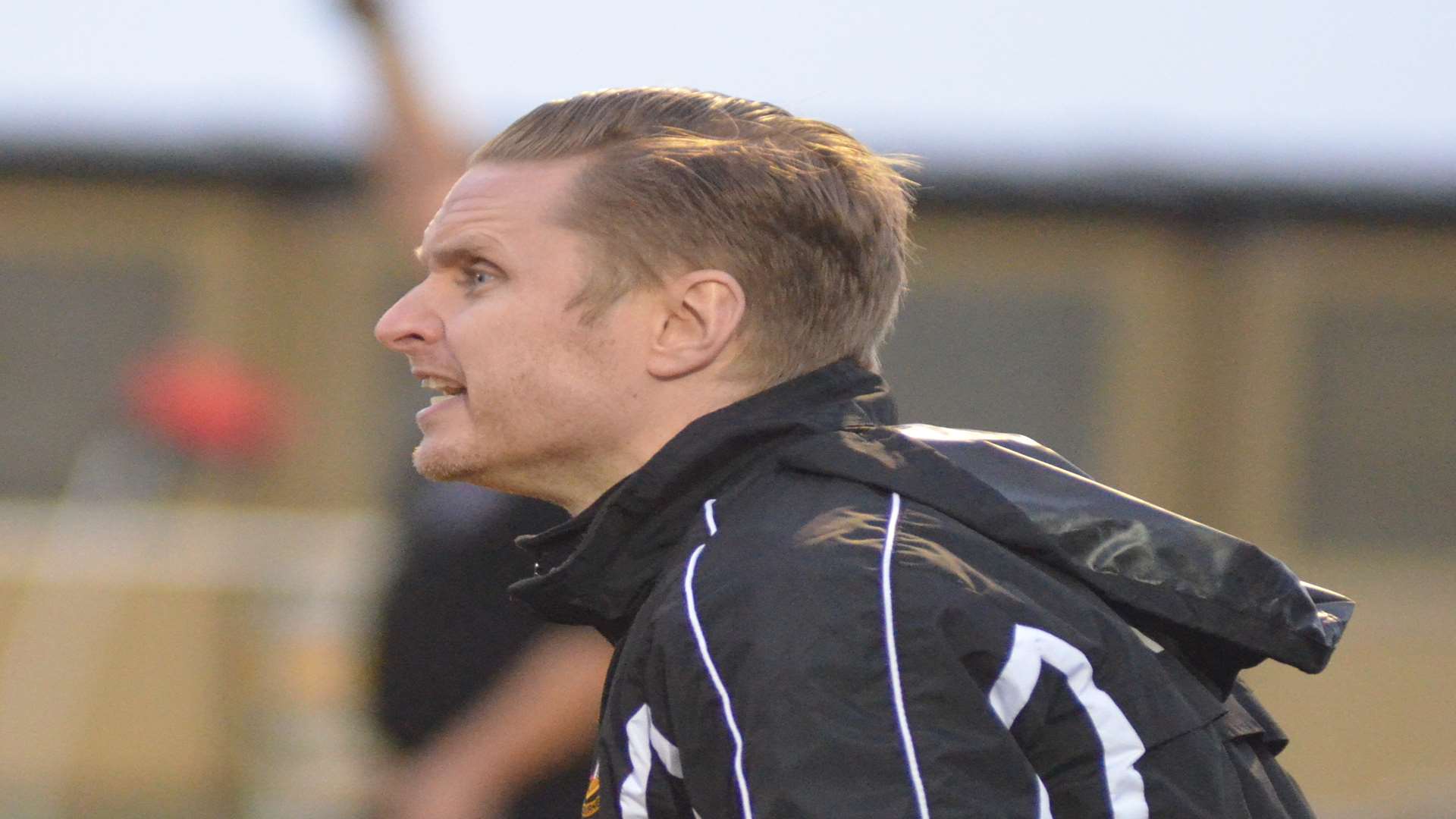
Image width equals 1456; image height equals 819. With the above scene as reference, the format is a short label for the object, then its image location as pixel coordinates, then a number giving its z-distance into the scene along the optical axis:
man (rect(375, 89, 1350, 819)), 7.40
